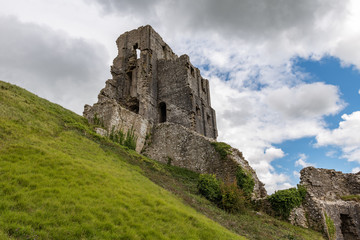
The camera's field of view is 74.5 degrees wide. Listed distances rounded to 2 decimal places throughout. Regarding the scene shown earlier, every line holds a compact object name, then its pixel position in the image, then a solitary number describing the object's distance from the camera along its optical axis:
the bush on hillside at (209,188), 12.69
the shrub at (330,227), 12.84
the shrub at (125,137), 17.85
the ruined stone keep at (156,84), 27.70
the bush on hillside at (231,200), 12.11
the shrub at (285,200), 13.52
